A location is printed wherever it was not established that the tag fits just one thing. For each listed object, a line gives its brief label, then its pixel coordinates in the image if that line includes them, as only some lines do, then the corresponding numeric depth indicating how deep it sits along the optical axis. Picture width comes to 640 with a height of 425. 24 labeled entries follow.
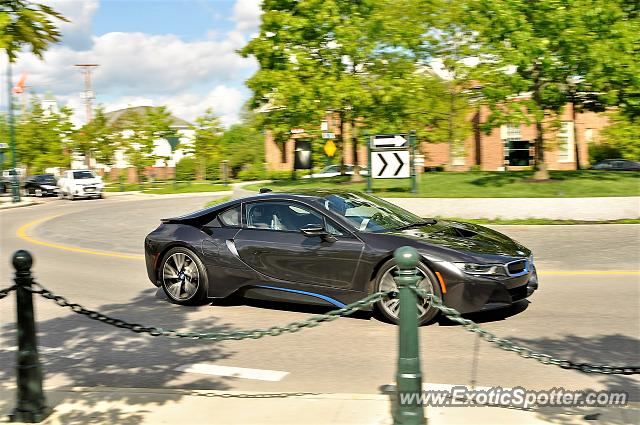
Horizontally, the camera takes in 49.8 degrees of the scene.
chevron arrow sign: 20.98
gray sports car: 6.90
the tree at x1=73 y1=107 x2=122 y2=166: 54.44
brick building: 44.41
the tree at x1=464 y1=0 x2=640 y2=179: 20.64
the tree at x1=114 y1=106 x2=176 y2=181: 48.50
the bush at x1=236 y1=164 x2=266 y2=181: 57.69
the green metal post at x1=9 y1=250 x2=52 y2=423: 4.69
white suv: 41.00
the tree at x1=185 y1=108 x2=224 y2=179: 47.53
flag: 47.47
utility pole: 86.25
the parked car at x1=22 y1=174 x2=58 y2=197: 45.19
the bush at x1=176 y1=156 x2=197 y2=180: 61.53
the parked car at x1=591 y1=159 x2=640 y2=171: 39.08
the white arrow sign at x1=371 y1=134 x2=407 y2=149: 21.11
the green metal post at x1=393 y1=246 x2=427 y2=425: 4.12
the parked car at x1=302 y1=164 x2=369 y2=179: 45.90
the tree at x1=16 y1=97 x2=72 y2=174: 52.84
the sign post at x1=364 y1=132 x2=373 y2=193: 21.39
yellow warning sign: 29.88
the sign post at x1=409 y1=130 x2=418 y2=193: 21.14
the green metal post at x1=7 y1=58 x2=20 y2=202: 38.47
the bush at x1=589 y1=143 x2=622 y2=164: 43.92
